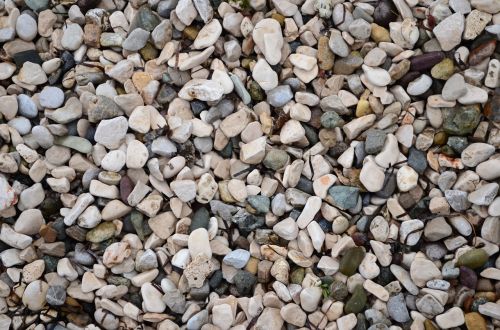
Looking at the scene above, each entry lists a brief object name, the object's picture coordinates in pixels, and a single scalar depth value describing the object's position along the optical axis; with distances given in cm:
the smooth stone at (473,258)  105
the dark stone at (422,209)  107
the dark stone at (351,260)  106
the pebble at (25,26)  112
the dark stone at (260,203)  108
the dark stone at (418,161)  108
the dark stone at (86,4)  112
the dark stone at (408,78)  109
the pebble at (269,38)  109
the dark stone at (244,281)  107
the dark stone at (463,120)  107
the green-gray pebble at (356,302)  105
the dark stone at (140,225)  108
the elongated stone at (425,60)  108
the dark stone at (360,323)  105
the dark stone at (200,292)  106
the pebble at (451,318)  104
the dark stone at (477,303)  104
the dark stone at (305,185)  109
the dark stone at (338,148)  109
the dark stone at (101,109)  109
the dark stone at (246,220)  108
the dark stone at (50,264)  108
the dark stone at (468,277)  105
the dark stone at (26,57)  112
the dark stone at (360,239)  107
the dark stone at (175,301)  106
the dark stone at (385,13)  110
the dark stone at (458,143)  107
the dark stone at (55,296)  107
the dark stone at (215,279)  107
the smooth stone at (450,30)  108
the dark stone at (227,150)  110
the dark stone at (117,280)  107
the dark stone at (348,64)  110
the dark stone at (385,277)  107
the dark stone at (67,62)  112
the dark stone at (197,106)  110
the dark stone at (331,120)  108
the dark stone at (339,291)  106
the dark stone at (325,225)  108
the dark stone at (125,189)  108
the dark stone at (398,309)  105
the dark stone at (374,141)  107
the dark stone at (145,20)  111
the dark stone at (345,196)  107
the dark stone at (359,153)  108
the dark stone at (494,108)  107
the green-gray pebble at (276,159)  108
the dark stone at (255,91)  110
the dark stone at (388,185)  107
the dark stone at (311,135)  109
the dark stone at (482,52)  108
